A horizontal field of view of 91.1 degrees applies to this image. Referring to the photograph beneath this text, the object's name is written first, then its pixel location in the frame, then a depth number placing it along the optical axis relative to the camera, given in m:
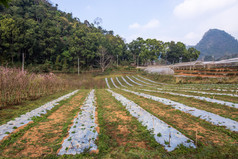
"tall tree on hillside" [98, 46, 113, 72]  54.36
